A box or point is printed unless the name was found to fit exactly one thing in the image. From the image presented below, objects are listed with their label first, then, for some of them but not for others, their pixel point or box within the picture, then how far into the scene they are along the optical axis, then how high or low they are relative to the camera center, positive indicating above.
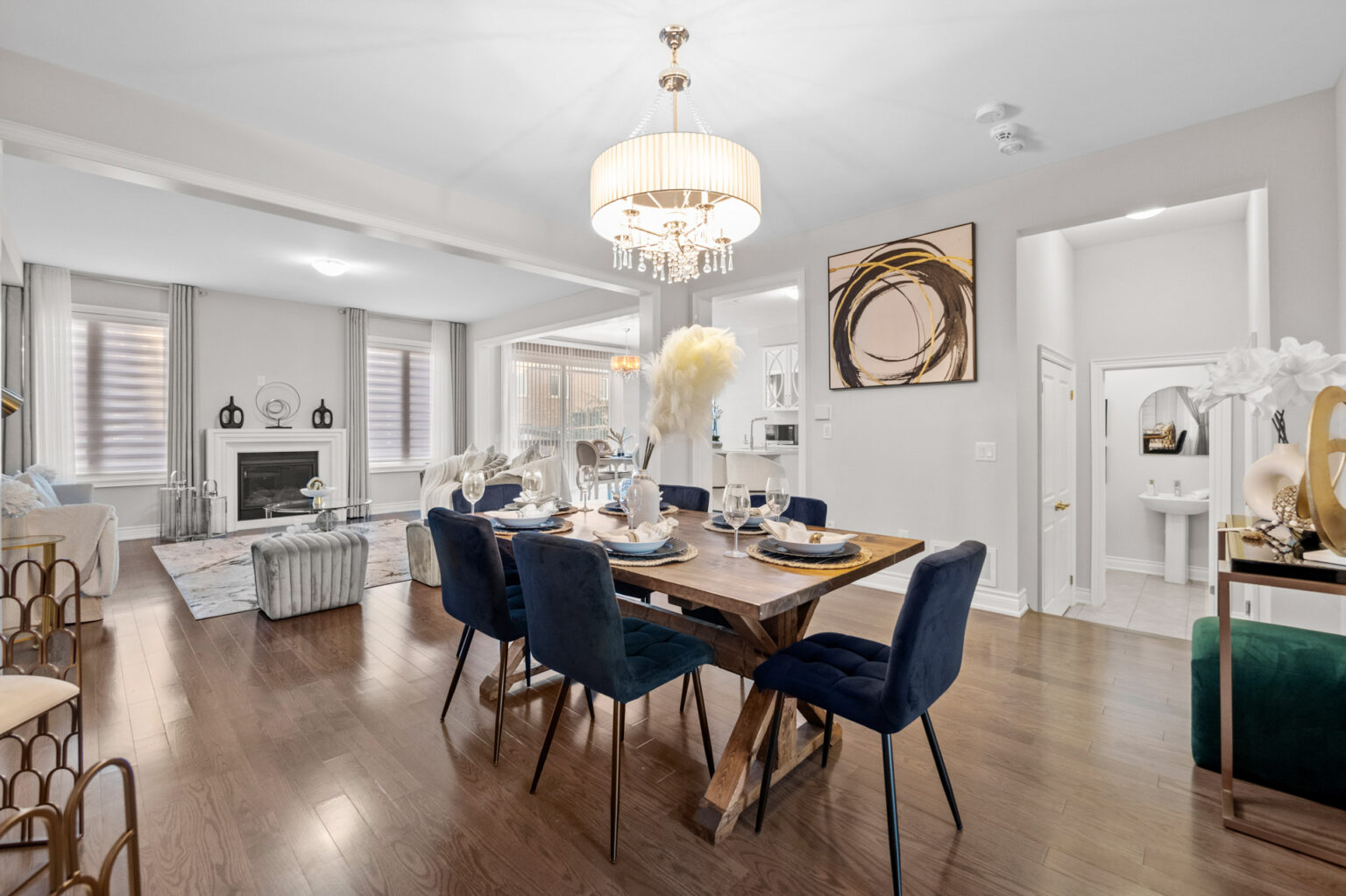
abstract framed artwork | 3.81 +0.92
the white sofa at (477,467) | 5.97 -0.21
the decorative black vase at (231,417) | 6.83 +0.41
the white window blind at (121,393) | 6.07 +0.61
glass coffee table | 4.97 -0.48
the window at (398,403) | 8.15 +0.67
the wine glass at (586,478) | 2.57 -0.12
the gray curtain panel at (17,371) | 5.47 +0.74
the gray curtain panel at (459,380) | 8.70 +1.02
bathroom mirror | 5.08 +0.21
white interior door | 3.90 -0.25
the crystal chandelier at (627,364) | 8.06 +1.16
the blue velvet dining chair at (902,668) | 1.46 -0.62
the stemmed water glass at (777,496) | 2.07 -0.15
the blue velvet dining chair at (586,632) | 1.61 -0.51
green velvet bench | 1.80 -0.80
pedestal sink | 4.92 -0.67
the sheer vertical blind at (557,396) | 9.30 +0.90
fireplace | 6.95 -0.29
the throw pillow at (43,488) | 4.02 -0.24
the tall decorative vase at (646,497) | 2.24 -0.17
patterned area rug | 3.98 -0.93
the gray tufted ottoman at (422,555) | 4.34 -0.75
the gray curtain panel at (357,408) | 7.68 +0.56
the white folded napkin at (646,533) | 2.00 -0.28
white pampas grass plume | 2.12 +0.25
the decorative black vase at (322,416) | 7.51 +0.45
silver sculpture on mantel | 7.14 +0.59
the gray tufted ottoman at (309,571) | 3.57 -0.72
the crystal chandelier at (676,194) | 2.29 +1.05
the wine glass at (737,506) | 1.96 -0.18
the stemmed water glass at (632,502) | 2.23 -0.19
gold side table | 2.32 -0.38
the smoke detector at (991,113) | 2.85 +1.61
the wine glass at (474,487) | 2.62 -0.15
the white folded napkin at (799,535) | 2.00 -0.29
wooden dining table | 1.54 -0.57
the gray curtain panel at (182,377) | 6.42 +0.80
